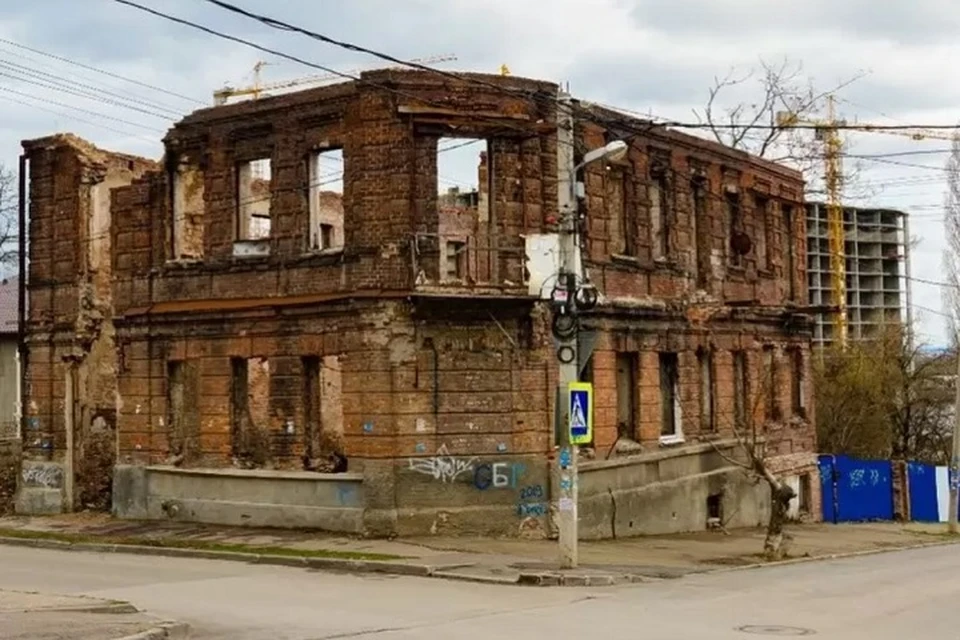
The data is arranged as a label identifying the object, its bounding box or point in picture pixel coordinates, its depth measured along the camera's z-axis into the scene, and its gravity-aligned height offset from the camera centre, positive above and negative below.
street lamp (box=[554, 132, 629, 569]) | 18.97 +0.23
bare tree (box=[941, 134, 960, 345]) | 53.66 +6.38
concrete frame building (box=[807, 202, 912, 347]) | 98.06 +9.46
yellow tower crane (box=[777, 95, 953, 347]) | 77.26 +10.67
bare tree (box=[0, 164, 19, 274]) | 45.53 +5.16
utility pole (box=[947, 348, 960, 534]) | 33.00 -2.63
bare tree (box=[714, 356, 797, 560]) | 22.91 -1.48
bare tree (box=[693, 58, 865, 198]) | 45.31 +8.96
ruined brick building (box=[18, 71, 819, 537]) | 22.95 +1.34
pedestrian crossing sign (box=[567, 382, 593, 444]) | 19.00 -0.43
